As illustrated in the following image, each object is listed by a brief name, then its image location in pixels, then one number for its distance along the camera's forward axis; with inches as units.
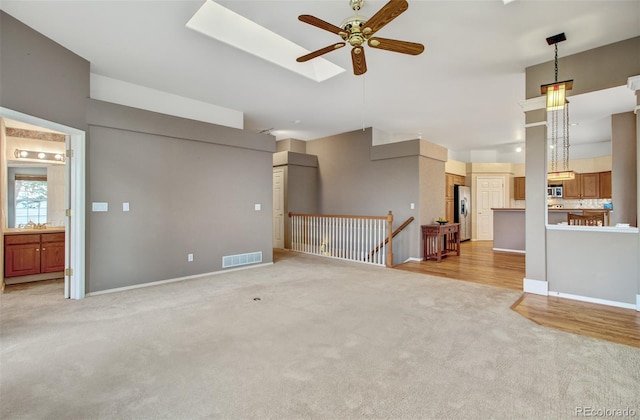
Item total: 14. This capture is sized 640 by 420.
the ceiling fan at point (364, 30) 90.7
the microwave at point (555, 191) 352.8
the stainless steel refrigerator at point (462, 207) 377.4
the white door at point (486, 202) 391.9
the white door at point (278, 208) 323.3
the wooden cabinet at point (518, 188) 378.9
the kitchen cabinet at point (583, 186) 326.6
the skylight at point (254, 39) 128.8
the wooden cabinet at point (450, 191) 362.6
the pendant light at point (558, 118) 129.1
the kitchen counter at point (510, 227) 289.3
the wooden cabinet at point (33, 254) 178.1
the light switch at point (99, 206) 158.9
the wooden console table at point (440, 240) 253.9
